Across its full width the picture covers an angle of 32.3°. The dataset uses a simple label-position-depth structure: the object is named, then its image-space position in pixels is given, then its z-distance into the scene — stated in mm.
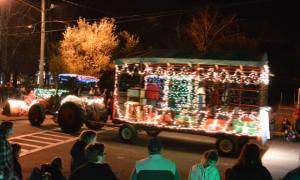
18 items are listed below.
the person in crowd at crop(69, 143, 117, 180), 5184
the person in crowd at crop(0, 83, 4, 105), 36719
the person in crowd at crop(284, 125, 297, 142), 21277
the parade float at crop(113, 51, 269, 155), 16219
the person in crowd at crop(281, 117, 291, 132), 22803
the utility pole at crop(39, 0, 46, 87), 29094
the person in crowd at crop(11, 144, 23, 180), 7902
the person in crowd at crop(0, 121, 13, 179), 7215
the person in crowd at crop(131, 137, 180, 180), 5805
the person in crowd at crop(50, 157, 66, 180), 6332
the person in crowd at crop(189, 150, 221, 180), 6461
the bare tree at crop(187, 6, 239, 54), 37469
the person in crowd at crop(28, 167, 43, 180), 6102
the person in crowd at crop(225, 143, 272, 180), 6078
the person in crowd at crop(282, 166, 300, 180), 5758
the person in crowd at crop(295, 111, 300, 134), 21170
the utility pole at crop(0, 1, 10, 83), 37038
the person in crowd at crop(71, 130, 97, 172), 7261
